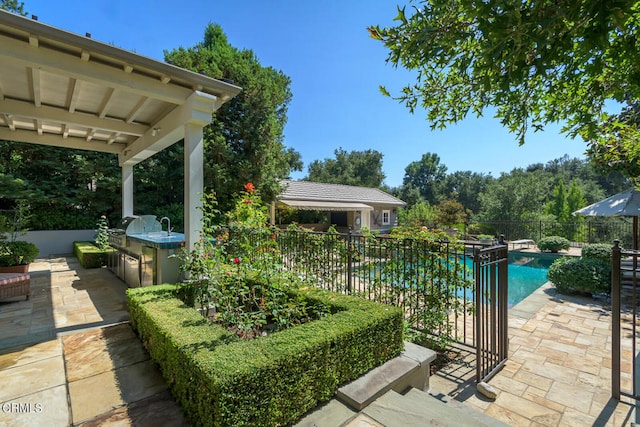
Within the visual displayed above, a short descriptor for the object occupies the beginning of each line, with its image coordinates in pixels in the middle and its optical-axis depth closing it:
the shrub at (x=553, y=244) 14.25
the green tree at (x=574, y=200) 23.38
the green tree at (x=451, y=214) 22.33
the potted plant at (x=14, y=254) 6.36
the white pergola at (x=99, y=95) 3.56
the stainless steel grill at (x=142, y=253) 4.96
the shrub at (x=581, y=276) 6.86
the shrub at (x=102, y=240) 9.54
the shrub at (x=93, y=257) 8.71
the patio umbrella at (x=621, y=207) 7.77
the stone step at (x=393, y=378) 2.52
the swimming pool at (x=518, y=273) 4.45
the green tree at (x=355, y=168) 41.47
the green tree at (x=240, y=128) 12.98
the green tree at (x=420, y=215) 23.70
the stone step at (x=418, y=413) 2.30
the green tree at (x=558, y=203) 23.74
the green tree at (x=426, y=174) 51.94
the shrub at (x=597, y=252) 7.66
